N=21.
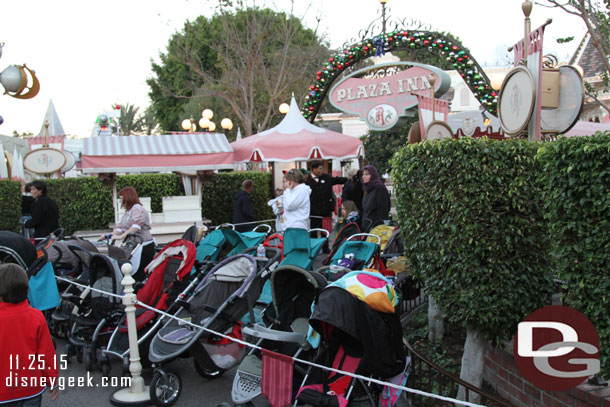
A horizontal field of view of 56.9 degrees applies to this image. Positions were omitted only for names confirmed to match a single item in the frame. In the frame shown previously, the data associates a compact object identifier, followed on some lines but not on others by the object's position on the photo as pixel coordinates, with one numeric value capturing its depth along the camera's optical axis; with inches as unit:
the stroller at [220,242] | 287.6
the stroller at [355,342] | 151.4
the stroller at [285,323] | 173.6
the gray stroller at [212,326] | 194.2
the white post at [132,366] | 192.2
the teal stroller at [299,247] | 243.0
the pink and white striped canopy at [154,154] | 436.8
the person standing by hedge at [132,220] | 309.0
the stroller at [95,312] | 221.6
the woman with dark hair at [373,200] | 361.1
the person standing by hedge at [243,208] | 435.8
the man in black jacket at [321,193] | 420.5
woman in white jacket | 344.2
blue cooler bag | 209.0
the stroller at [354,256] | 225.8
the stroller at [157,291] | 210.7
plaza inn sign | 456.8
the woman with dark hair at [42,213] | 355.9
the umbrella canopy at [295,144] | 430.9
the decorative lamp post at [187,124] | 889.9
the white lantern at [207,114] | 859.8
